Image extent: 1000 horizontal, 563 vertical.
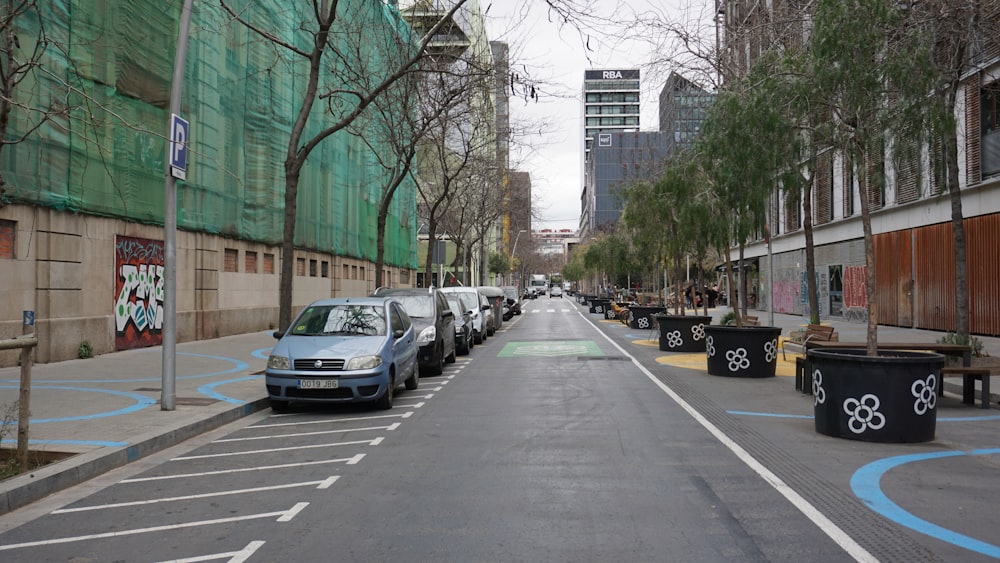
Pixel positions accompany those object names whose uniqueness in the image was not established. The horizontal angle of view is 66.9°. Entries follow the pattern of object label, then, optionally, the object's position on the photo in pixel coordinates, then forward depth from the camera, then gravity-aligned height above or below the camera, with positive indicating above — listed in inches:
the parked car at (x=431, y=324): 582.9 -15.7
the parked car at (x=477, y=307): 917.2 -3.4
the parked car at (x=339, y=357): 391.5 -27.6
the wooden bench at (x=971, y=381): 414.9 -44.5
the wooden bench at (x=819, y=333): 594.9 -25.0
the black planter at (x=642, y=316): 1183.6 -19.8
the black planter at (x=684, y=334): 783.7 -31.6
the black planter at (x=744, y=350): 553.0 -34.3
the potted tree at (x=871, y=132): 314.5 +85.1
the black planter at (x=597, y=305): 1868.1 -2.9
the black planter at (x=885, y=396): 313.0 -38.9
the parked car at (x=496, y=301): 1260.8 +5.5
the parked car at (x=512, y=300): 1742.1 +9.6
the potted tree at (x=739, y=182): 430.6 +84.2
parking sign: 378.9 +81.6
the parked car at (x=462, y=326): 770.8 -22.4
